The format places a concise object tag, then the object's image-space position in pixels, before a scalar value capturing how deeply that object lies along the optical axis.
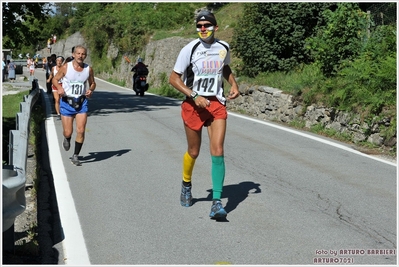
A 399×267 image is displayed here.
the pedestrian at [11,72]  48.42
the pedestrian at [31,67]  55.94
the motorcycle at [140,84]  30.78
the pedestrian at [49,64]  24.98
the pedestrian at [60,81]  12.35
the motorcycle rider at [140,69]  30.55
